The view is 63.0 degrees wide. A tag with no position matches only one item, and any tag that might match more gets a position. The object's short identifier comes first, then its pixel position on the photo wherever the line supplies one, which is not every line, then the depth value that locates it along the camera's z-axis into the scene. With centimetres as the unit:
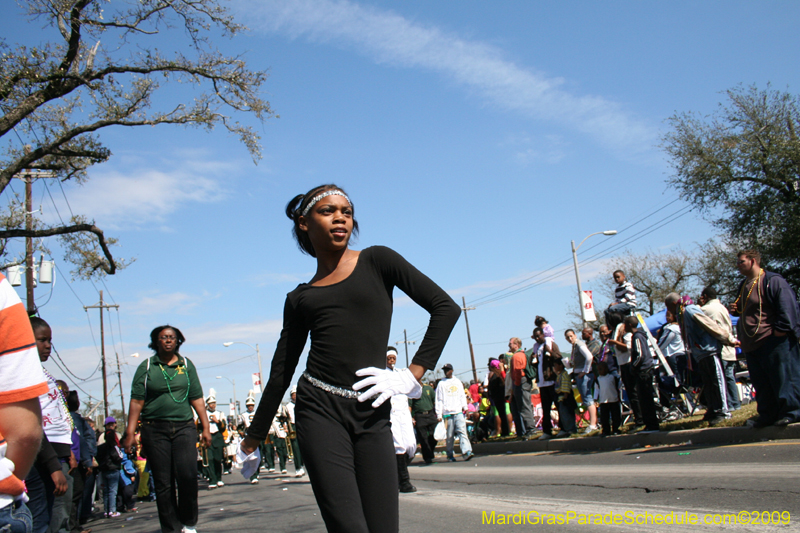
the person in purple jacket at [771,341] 730
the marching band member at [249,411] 1773
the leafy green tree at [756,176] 3247
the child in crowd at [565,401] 1207
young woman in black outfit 259
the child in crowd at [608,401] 1055
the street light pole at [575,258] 2948
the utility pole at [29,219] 1945
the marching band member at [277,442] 1645
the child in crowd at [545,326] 1270
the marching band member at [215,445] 1461
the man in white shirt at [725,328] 965
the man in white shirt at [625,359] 1033
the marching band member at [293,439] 1381
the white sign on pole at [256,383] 4566
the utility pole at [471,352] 4632
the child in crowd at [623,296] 1243
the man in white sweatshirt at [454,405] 1298
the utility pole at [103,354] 4791
